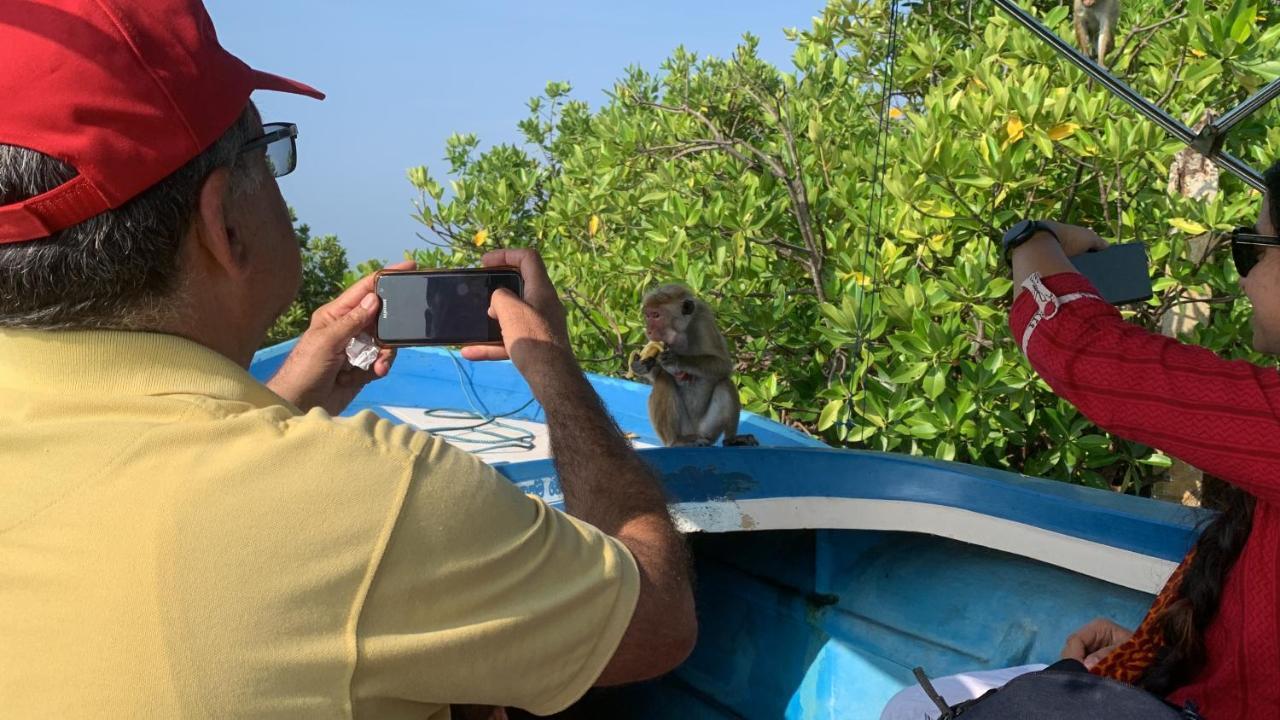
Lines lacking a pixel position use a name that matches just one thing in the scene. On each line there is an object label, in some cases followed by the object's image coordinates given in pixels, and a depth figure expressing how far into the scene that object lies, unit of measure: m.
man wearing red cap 0.80
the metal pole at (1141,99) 1.59
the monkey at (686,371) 3.69
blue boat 1.92
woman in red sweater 1.22
